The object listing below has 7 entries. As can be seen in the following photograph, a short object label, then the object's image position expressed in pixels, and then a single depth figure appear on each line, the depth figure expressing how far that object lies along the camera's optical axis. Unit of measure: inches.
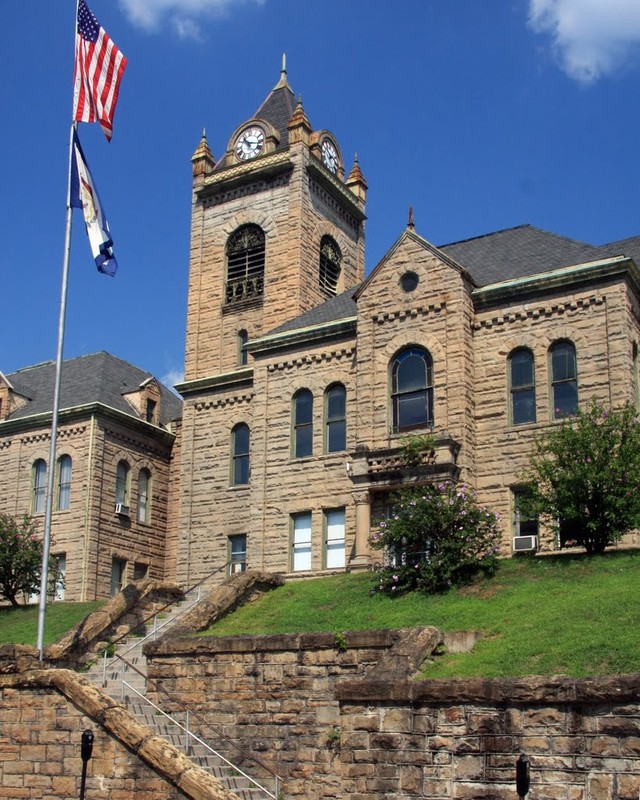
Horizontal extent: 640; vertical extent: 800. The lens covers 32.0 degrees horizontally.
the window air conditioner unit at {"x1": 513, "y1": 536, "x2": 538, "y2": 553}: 1202.0
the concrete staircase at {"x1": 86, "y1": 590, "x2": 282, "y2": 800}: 832.3
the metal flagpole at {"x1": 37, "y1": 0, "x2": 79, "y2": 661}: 967.6
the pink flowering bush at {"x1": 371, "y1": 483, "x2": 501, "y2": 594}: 1066.1
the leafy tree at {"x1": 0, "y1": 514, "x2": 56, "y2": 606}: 1525.6
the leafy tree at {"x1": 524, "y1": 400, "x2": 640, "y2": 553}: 1055.6
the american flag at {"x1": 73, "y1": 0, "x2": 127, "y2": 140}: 1055.0
